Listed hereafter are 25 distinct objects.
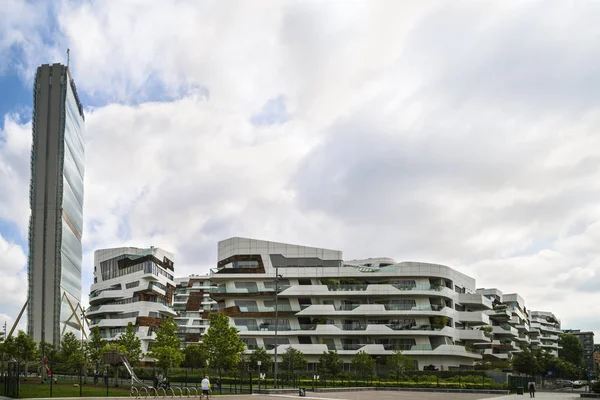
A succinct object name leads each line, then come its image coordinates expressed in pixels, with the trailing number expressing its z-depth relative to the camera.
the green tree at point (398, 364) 74.12
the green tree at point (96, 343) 73.00
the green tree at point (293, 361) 73.44
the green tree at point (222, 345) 62.50
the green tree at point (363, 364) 76.19
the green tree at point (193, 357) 93.50
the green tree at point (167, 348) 60.03
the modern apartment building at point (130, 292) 105.56
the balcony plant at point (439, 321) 82.44
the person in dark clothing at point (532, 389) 54.98
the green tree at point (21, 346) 71.25
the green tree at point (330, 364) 74.00
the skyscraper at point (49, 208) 120.31
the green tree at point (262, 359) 75.75
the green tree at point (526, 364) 101.19
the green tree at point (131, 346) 67.06
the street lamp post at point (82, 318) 124.99
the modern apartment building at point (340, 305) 82.31
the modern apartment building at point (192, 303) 146.88
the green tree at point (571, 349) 154.50
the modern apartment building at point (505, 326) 103.89
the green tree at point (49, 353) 81.88
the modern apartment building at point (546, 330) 168.02
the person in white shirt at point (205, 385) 40.31
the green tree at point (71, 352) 73.06
